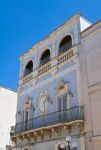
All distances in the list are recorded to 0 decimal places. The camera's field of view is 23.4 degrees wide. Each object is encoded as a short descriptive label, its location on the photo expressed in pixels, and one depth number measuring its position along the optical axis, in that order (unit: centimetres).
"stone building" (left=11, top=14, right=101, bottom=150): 1356
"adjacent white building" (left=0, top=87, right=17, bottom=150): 2327
